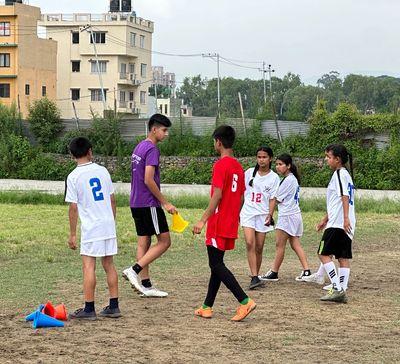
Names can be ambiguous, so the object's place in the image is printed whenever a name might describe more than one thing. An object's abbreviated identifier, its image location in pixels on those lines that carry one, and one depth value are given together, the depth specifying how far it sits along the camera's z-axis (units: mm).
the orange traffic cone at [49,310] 8031
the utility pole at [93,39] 77188
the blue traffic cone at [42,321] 7754
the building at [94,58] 80500
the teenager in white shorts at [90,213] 8227
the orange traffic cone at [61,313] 8148
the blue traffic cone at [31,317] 7949
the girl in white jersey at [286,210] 10891
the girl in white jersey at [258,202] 10422
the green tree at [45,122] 47625
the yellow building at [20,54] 72000
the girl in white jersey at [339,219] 9617
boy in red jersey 8273
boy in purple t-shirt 9305
